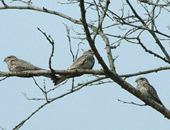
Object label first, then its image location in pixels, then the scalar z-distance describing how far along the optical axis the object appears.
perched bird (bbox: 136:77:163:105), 20.94
